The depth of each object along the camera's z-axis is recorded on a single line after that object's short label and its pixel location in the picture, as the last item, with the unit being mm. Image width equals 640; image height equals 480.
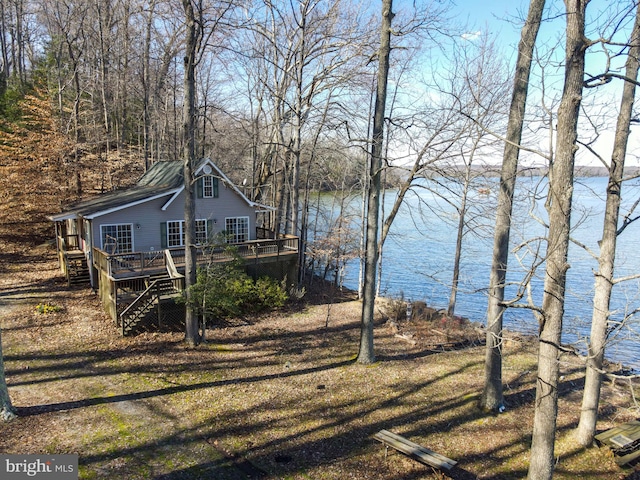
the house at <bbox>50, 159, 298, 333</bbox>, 14562
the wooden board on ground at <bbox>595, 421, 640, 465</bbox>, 8172
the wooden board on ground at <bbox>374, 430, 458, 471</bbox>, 7110
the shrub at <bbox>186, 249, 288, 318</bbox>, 12836
